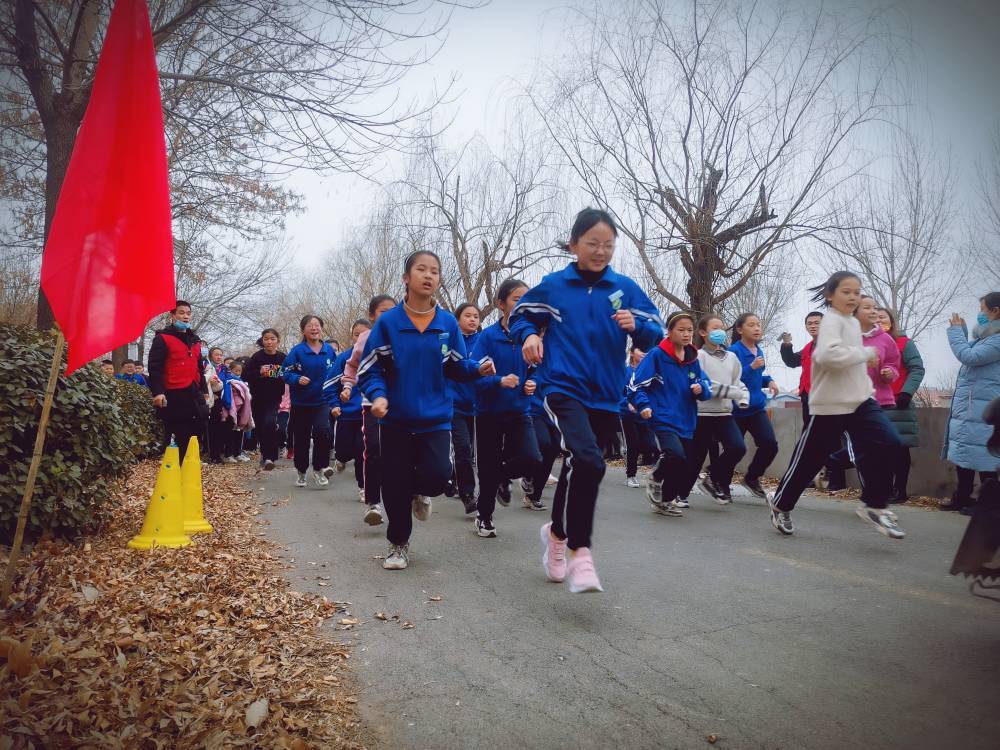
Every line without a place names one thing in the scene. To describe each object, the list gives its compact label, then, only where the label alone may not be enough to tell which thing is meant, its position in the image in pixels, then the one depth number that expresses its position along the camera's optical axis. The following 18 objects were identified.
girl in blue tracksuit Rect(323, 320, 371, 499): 9.55
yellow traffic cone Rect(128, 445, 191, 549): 5.61
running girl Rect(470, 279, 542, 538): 6.67
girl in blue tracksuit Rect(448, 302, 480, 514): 7.84
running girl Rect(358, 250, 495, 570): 5.38
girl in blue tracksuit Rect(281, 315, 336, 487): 10.48
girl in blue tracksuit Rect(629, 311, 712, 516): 7.83
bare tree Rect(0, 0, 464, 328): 7.00
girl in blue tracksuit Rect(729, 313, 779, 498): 8.69
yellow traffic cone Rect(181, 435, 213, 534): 6.52
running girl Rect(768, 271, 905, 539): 5.79
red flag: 3.47
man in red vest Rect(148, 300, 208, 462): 9.69
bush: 4.69
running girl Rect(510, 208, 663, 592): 4.45
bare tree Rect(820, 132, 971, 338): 18.67
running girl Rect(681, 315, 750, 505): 8.48
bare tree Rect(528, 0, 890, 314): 14.17
